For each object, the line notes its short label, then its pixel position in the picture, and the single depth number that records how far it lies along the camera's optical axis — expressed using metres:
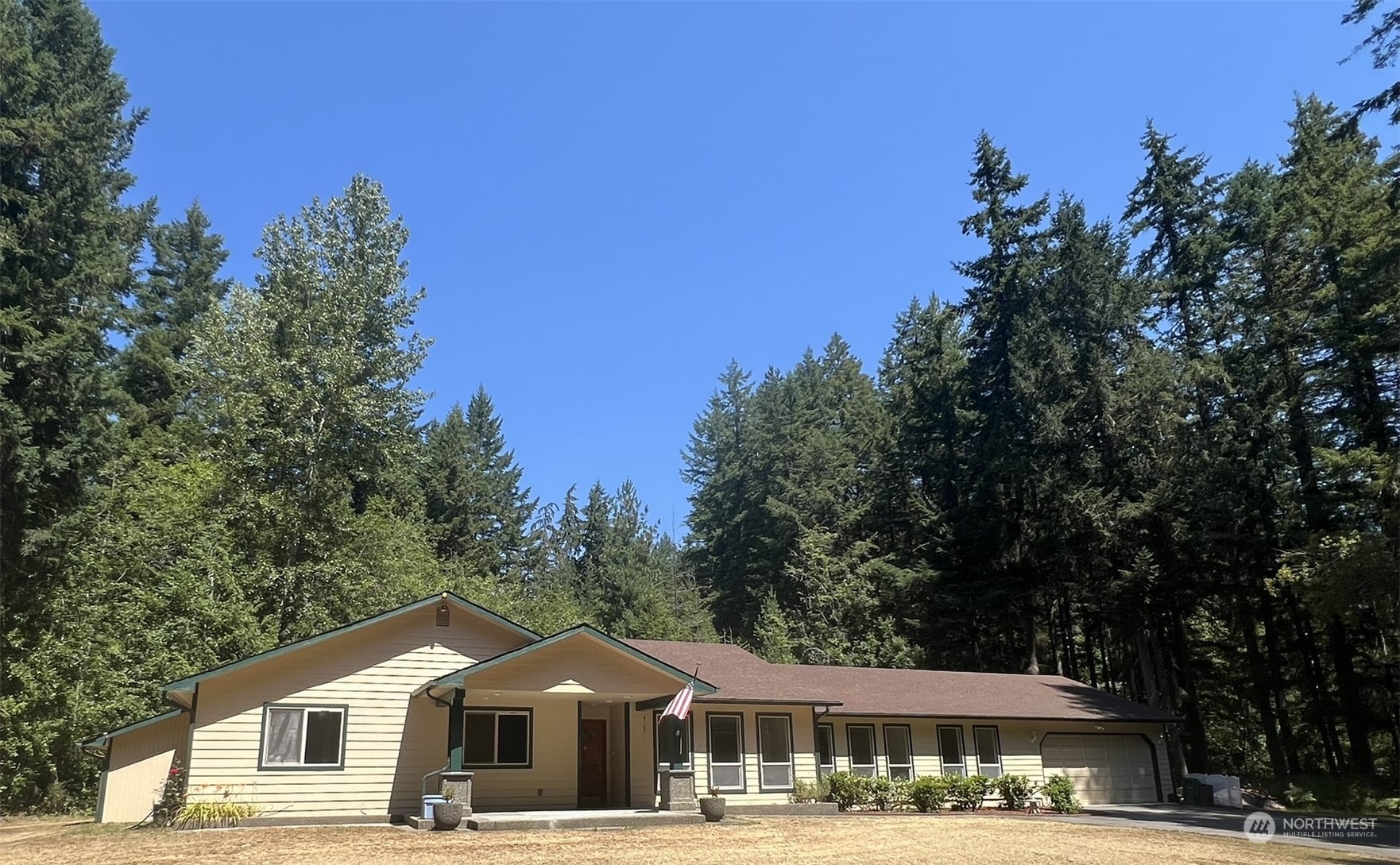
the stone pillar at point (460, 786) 14.59
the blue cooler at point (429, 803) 14.35
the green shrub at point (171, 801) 14.46
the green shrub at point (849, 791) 19.23
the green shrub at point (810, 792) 19.19
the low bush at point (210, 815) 14.04
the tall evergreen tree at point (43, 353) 18.98
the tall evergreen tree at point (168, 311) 31.72
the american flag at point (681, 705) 15.74
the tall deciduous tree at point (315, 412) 24.83
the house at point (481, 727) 15.35
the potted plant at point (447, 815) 13.85
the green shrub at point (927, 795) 19.39
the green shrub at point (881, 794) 19.31
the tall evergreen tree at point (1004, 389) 32.78
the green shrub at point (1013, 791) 20.42
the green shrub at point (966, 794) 19.98
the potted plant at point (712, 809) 15.47
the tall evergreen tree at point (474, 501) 44.09
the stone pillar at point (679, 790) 15.96
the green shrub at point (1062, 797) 20.47
